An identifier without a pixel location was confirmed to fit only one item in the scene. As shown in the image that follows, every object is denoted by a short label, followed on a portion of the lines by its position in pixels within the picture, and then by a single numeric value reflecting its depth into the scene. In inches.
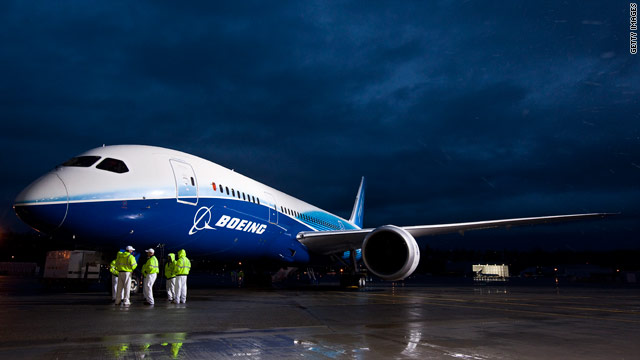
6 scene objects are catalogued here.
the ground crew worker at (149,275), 407.8
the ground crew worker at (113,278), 431.2
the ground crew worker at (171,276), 447.2
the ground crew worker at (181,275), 432.1
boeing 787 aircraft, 394.9
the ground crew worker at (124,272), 393.7
